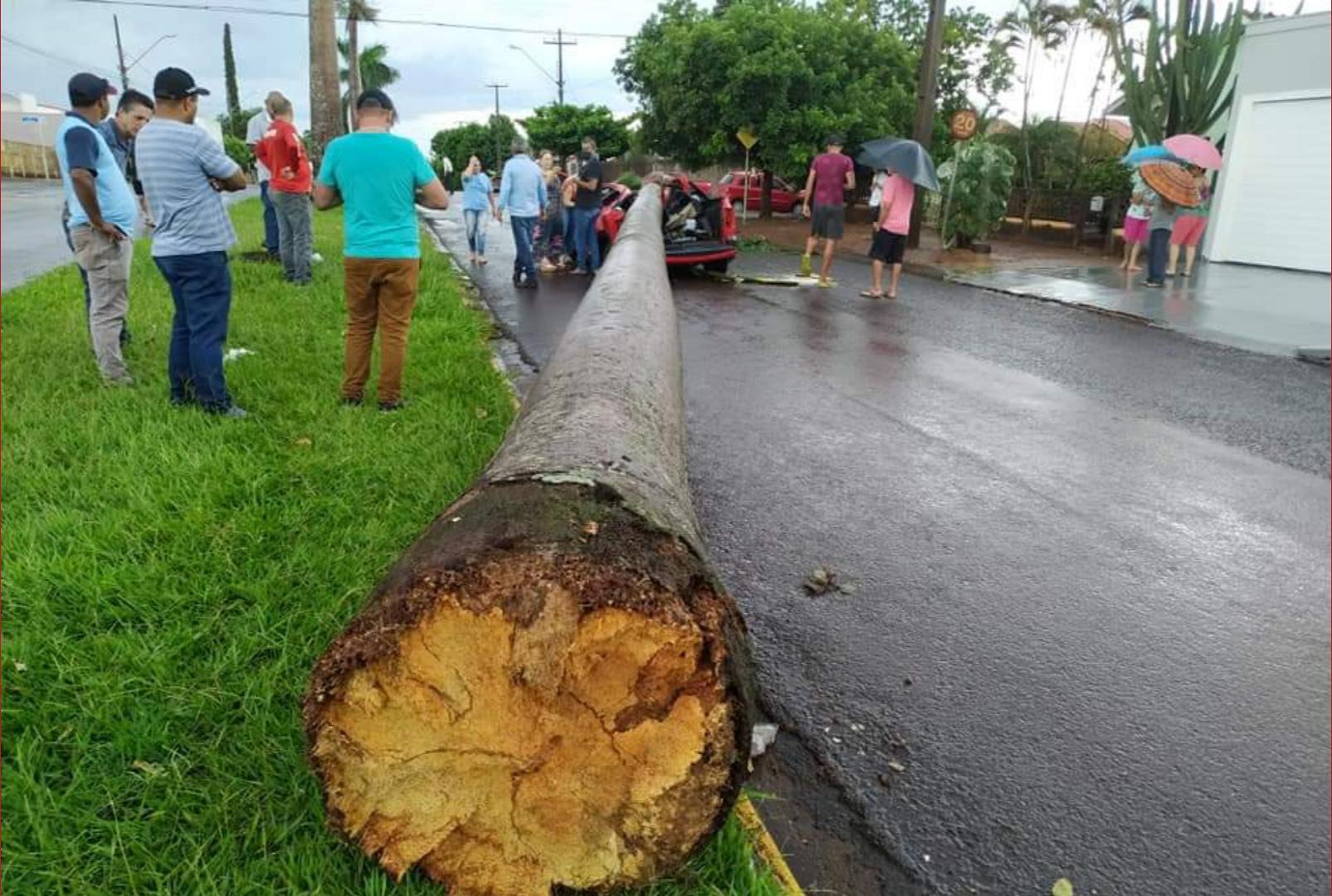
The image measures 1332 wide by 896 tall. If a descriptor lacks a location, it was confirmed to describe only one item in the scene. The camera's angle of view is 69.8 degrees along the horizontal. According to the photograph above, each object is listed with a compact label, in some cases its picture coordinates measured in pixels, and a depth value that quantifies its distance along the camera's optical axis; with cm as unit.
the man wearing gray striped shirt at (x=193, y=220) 475
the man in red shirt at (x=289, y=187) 883
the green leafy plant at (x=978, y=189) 1678
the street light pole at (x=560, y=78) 5282
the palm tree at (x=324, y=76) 1377
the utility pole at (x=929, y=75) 1583
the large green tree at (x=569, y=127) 4722
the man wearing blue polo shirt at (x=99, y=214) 498
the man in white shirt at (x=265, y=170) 933
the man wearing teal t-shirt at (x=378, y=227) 508
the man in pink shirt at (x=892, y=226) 1070
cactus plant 1672
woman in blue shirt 1347
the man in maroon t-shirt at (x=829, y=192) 1188
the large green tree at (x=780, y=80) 2092
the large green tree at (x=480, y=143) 6900
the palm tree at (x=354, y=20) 3120
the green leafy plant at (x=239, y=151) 3786
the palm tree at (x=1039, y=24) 3123
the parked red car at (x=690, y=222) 1273
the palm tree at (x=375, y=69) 5191
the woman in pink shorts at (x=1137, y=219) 1389
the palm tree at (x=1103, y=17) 2664
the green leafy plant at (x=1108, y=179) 1919
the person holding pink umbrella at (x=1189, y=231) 1344
